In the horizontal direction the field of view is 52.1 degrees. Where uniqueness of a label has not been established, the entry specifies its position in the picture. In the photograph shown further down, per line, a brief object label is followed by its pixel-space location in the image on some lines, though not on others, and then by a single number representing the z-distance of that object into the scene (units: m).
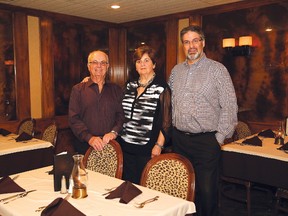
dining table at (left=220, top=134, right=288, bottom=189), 2.84
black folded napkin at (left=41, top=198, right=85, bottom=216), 1.46
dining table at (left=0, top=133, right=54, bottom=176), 3.20
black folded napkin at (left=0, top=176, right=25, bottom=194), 1.83
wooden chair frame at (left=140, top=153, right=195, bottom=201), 1.83
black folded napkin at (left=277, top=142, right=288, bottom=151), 3.02
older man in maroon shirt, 2.88
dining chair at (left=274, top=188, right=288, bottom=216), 2.84
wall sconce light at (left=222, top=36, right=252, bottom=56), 4.68
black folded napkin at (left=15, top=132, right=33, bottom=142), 3.60
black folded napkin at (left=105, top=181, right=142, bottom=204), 1.67
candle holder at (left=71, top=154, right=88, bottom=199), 1.72
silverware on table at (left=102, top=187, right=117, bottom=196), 1.85
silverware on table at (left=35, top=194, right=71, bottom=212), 1.57
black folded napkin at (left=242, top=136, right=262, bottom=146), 3.27
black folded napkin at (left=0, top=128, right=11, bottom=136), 3.98
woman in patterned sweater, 2.61
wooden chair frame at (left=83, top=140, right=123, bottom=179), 2.34
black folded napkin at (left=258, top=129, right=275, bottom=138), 3.74
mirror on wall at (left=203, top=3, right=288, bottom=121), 4.49
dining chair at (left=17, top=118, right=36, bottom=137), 4.55
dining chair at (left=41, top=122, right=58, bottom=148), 3.95
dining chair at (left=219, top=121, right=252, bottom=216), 3.18
